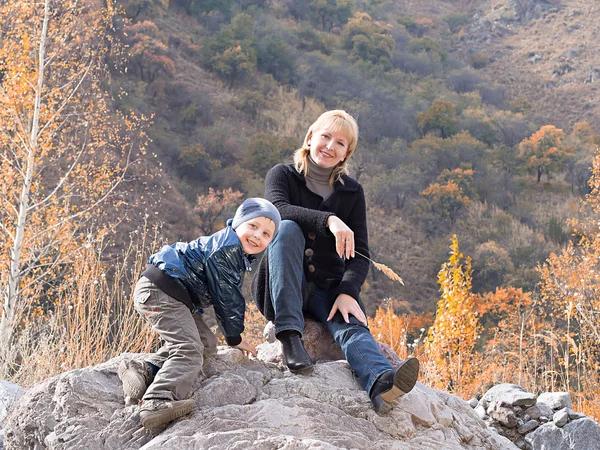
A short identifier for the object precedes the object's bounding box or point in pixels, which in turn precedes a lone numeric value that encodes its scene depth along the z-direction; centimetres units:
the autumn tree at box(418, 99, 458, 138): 3169
